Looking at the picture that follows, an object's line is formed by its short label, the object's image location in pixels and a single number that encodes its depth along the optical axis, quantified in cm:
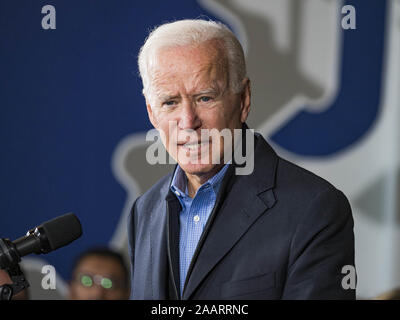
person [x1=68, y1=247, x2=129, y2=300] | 577
